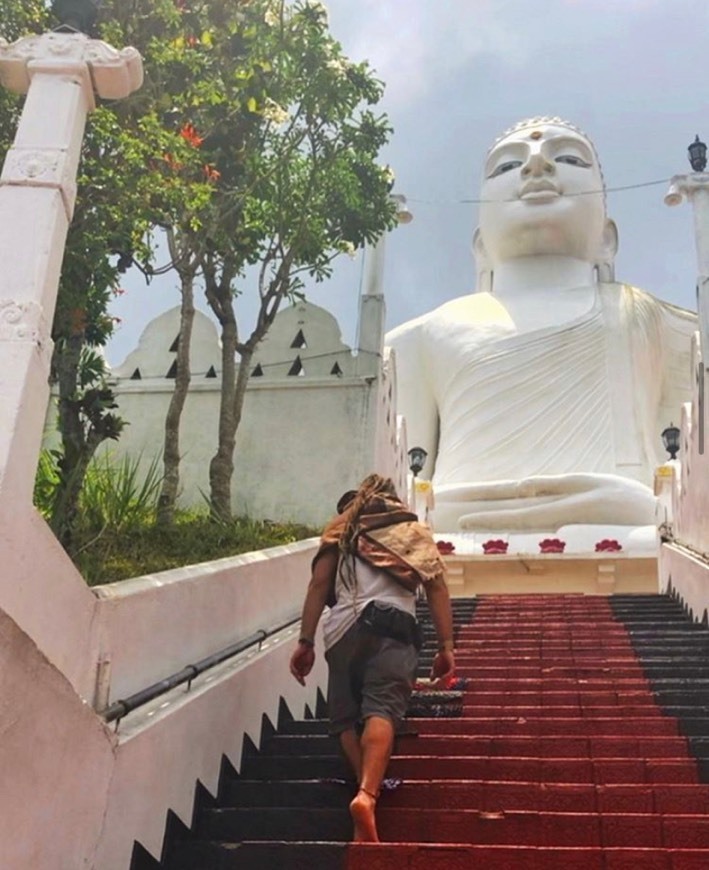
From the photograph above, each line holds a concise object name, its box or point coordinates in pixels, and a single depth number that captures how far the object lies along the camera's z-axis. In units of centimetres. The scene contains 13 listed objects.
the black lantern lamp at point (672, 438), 1224
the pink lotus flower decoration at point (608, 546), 1232
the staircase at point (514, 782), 311
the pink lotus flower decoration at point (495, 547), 1270
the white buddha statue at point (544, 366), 1391
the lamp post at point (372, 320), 1066
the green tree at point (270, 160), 728
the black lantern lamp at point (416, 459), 1324
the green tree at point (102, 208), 543
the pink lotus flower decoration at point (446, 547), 1262
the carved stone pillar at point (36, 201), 312
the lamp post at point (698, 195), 951
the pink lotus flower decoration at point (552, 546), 1247
